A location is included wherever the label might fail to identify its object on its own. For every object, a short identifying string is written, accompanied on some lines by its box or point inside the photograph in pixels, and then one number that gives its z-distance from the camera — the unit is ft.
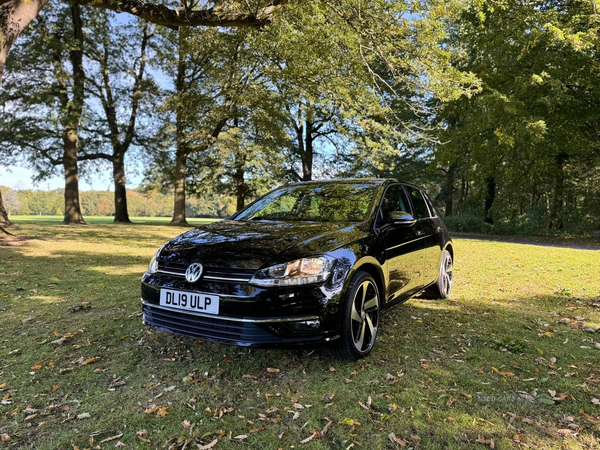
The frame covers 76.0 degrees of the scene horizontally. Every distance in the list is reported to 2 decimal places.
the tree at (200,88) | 55.57
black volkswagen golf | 9.38
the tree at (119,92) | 73.81
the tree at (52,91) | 54.08
